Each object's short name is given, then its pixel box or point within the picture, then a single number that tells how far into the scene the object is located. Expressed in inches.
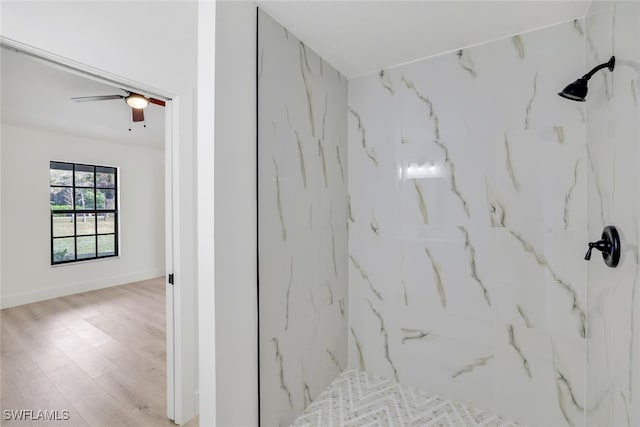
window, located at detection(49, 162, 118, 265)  184.7
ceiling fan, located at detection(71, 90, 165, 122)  107.6
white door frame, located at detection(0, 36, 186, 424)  73.8
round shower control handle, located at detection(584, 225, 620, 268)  42.2
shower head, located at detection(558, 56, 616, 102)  50.3
